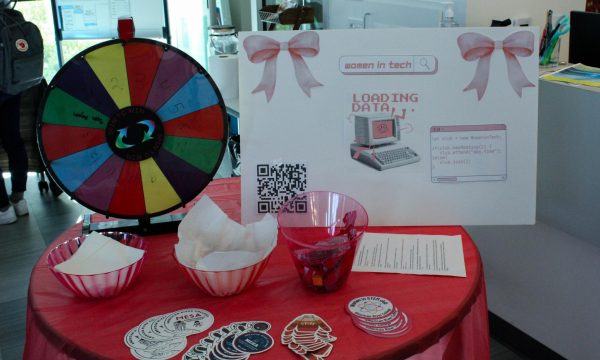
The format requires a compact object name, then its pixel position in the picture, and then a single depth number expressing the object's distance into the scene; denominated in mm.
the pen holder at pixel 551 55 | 2139
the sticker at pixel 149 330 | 1028
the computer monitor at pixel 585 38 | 1976
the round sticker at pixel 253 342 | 987
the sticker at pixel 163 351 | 978
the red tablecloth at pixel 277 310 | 1017
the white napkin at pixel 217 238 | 1177
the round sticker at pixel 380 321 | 1054
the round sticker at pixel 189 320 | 1050
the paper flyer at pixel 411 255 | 1248
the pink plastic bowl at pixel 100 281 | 1109
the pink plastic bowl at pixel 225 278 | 1107
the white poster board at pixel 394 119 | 1417
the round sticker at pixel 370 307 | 1084
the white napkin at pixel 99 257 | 1171
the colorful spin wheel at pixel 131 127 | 1305
